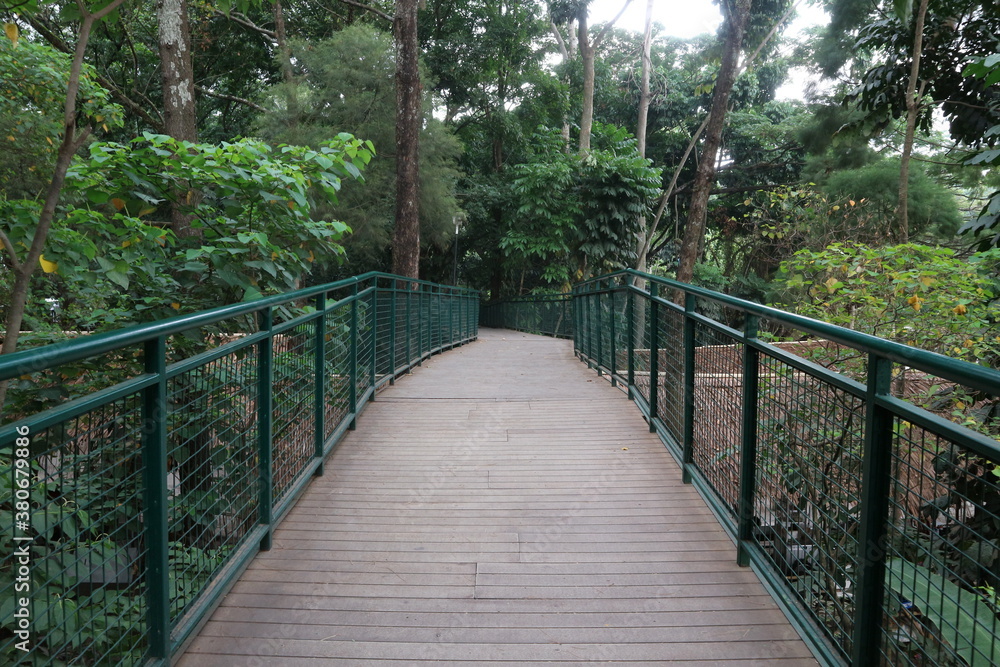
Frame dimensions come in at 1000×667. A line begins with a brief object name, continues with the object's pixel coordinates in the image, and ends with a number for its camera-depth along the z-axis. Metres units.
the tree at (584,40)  19.16
